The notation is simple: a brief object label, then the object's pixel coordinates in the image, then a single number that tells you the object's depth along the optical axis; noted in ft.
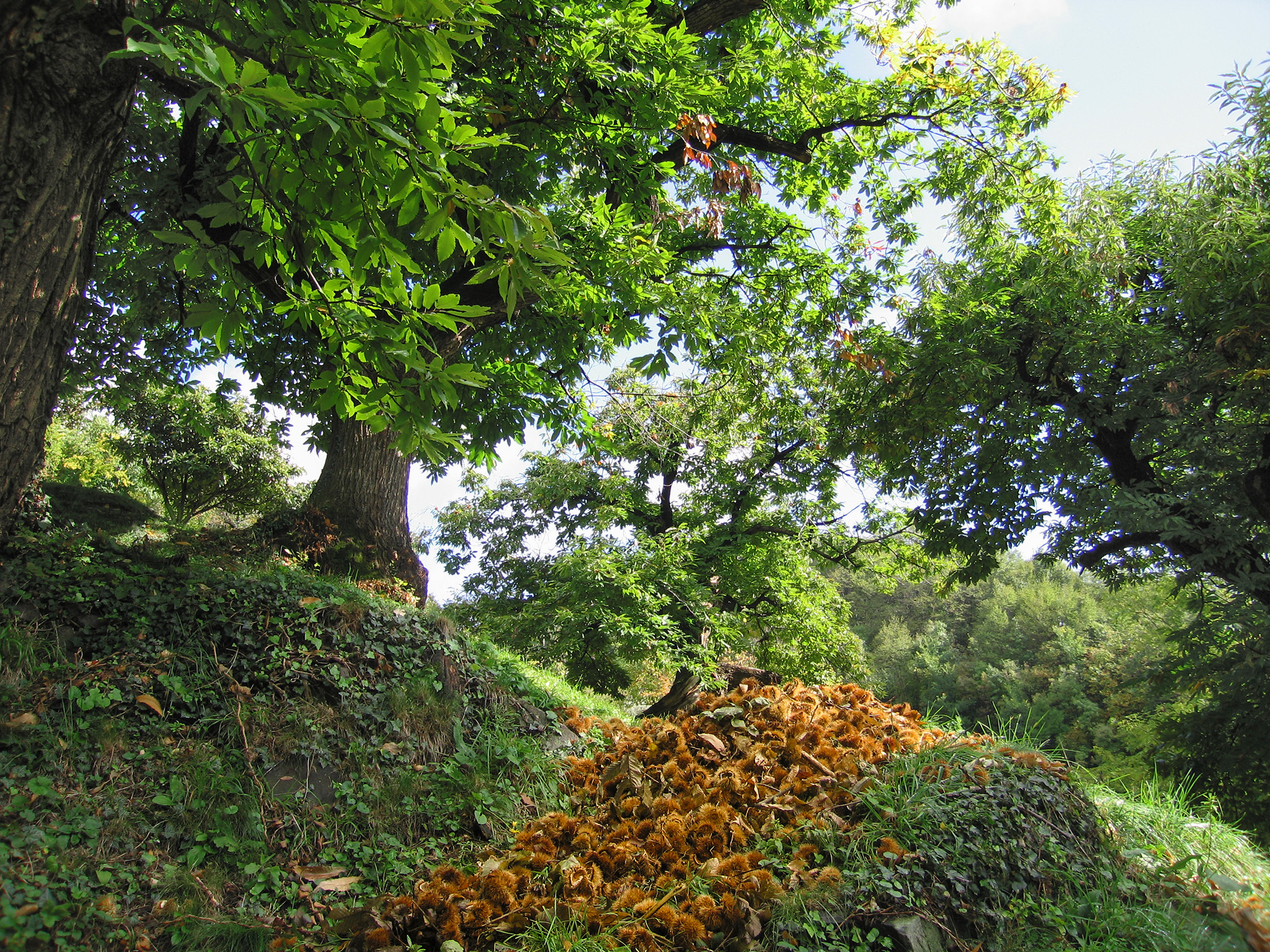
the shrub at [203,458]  48.88
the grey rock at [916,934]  8.91
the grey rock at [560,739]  16.10
